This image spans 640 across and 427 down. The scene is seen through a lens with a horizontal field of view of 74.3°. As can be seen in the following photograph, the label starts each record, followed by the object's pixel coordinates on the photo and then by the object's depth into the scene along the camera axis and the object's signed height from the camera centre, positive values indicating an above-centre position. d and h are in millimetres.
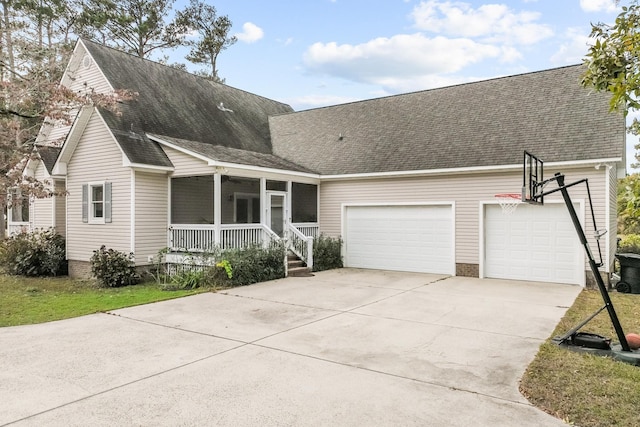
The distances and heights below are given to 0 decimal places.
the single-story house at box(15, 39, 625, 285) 11438 +1163
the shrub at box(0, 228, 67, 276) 13703 -1361
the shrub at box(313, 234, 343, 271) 13683 -1327
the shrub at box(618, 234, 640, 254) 15203 -1263
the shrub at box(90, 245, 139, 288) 11195 -1491
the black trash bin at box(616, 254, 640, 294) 9898 -1449
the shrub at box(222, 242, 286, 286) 10609 -1376
